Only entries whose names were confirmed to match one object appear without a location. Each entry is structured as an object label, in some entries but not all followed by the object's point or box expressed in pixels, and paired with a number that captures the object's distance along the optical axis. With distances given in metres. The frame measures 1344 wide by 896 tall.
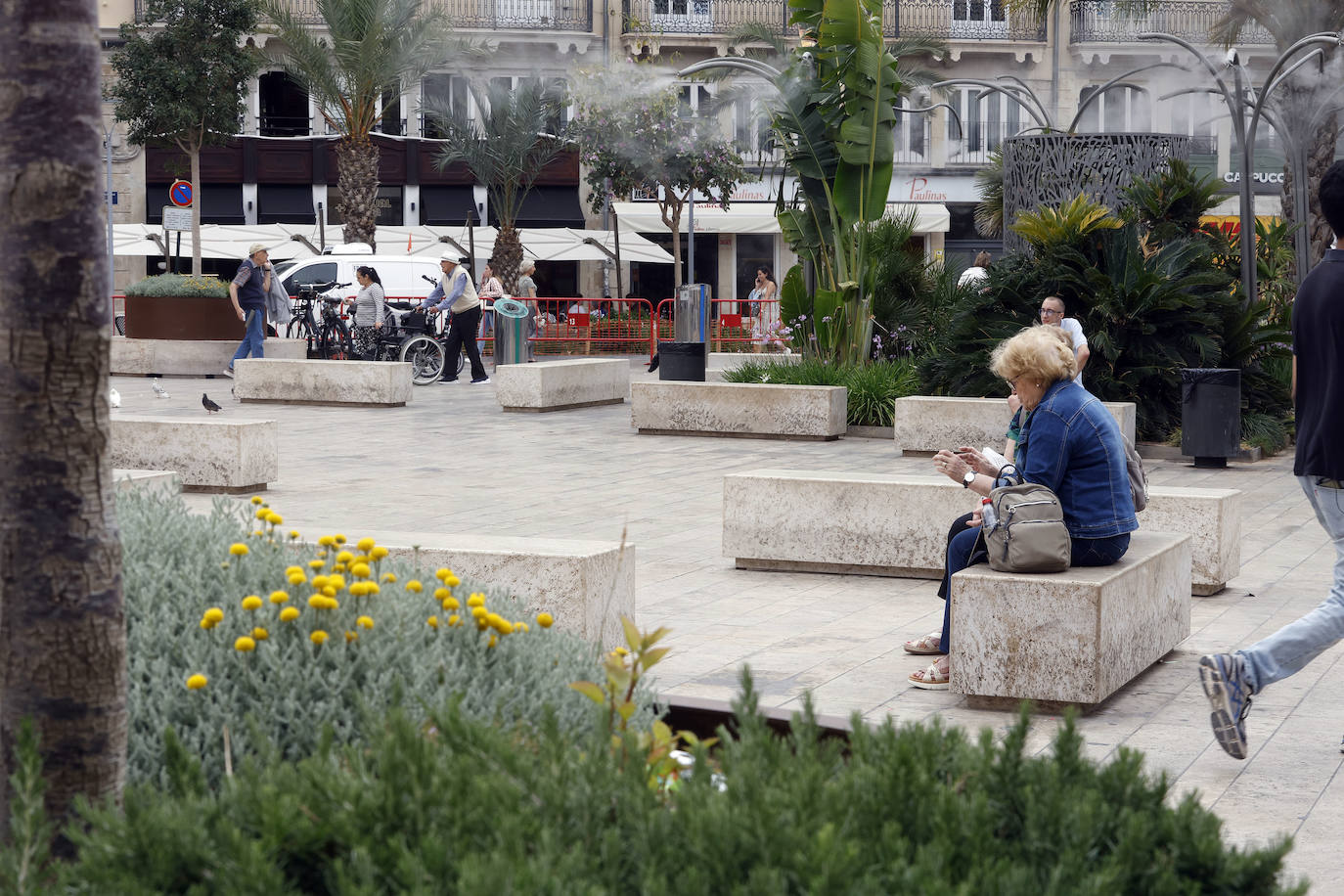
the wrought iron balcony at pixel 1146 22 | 45.88
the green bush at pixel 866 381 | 15.96
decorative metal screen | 16.67
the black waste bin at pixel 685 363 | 18.73
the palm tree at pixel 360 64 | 34.00
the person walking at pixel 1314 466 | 5.00
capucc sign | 46.00
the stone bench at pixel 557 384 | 18.16
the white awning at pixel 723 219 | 43.44
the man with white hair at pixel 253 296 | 21.36
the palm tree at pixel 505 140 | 37.31
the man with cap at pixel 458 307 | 21.66
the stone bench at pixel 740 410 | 15.51
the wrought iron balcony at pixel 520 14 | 47.03
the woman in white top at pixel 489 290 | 25.66
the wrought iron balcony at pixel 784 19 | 46.94
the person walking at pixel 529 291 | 27.36
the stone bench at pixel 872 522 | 7.90
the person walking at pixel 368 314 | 22.66
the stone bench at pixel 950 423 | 14.00
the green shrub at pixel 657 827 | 2.32
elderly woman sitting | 5.69
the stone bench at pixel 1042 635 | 5.54
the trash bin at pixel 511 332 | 22.73
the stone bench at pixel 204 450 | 11.41
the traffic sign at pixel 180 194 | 28.81
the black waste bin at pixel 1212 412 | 13.38
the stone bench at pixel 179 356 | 23.88
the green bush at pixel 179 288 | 24.17
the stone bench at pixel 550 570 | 5.85
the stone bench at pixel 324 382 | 18.69
